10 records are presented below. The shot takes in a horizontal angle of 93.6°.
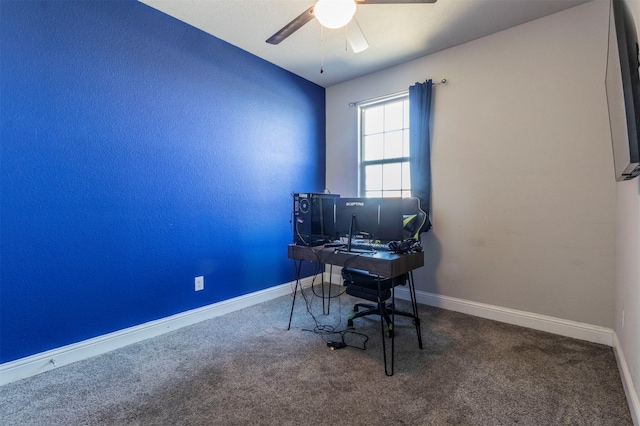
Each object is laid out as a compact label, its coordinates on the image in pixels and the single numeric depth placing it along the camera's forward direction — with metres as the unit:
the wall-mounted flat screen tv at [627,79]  1.16
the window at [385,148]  3.59
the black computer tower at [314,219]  2.62
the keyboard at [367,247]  2.36
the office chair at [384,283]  2.46
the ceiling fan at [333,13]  1.66
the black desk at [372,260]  2.02
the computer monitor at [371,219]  2.24
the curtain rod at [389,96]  3.15
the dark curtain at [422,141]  3.21
